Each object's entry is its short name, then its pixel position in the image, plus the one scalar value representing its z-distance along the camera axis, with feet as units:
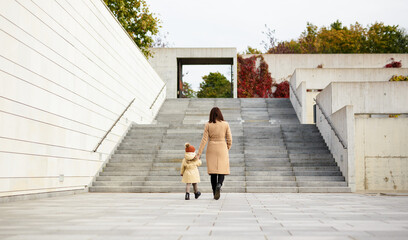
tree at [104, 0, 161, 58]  73.61
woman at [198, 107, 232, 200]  27.22
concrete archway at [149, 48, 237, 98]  91.20
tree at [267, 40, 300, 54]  138.78
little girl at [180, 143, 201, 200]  28.12
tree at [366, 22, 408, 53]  149.38
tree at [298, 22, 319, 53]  157.38
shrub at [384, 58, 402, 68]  91.64
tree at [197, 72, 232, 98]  222.48
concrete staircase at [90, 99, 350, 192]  36.50
